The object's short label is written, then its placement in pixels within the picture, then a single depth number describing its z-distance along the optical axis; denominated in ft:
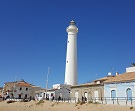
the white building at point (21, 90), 121.12
